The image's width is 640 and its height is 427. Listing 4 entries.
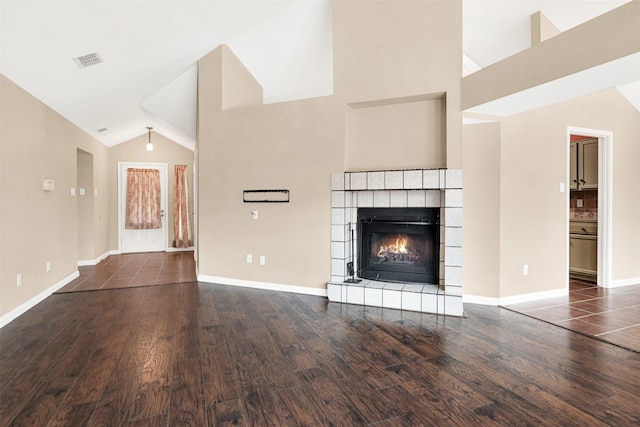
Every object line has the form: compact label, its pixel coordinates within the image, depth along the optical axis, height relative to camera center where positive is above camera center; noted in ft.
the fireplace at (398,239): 11.32 -1.00
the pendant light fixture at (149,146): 24.13 +4.46
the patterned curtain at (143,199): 24.80 +0.92
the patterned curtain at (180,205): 25.85 +0.51
